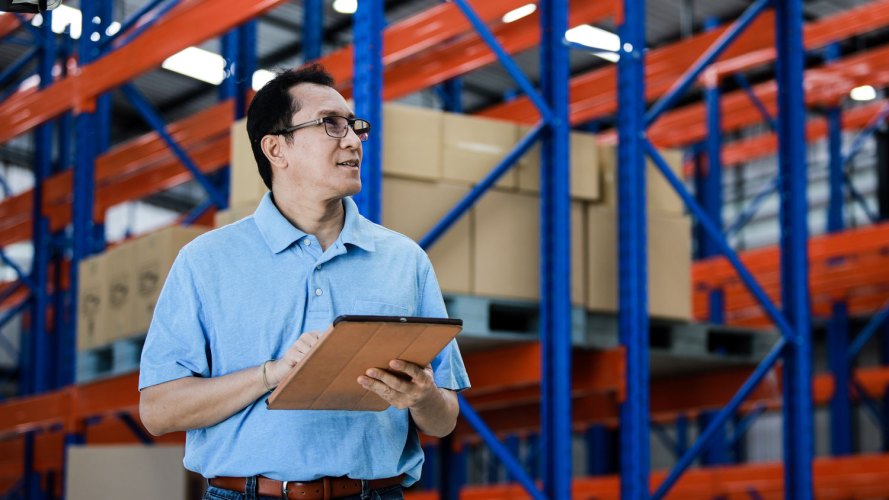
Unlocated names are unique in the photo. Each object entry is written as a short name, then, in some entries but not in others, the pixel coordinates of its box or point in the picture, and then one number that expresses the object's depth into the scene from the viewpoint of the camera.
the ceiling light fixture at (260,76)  17.46
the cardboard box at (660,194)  7.72
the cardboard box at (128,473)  7.40
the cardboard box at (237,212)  6.64
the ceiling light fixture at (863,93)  15.16
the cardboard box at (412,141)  6.35
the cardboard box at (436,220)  6.32
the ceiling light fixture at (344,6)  17.38
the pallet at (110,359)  8.11
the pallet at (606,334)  6.52
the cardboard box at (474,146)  6.56
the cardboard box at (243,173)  6.59
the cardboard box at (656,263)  7.23
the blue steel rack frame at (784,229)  7.08
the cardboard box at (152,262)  7.51
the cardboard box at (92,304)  8.27
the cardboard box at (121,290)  7.92
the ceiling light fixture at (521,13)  8.95
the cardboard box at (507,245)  6.61
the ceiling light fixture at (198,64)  19.69
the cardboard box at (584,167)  7.20
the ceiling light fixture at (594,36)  17.80
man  2.57
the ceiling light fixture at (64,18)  13.36
